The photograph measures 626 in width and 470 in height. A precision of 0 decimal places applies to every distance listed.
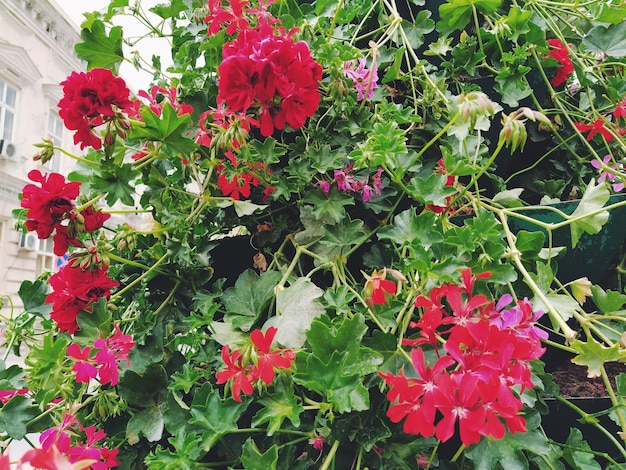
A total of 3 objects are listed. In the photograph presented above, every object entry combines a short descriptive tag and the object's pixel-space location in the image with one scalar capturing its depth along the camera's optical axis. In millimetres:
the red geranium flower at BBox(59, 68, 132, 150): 528
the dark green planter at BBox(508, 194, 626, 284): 568
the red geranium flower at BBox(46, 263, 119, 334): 576
